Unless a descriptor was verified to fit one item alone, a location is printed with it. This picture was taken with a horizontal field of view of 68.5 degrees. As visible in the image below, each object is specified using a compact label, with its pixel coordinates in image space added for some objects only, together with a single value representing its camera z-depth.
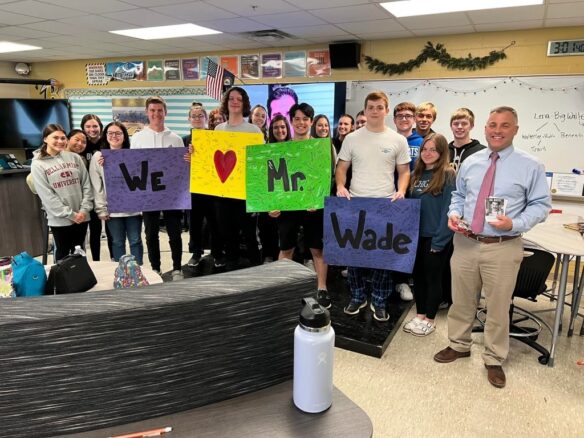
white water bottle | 0.97
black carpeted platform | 2.89
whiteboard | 4.86
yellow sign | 3.36
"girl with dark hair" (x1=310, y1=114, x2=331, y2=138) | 4.38
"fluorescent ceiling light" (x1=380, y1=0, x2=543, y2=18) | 4.04
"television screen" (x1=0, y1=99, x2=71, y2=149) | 8.47
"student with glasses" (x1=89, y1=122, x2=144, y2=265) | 3.61
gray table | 0.94
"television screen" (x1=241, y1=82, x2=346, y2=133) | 6.15
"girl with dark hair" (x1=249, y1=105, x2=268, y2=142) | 5.00
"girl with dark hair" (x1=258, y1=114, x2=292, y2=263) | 4.44
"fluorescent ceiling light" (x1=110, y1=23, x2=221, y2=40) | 5.46
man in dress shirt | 2.31
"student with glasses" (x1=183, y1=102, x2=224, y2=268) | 4.12
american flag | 4.03
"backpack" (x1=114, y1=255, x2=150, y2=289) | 1.96
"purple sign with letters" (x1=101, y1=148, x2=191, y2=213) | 3.35
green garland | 5.21
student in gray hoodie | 3.38
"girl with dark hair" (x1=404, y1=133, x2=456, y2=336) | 2.84
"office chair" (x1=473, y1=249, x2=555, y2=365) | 2.82
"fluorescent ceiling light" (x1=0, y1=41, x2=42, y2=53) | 6.86
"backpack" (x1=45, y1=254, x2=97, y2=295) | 1.76
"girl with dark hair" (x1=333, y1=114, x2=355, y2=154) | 4.68
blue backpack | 1.66
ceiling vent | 5.53
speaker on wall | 5.85
